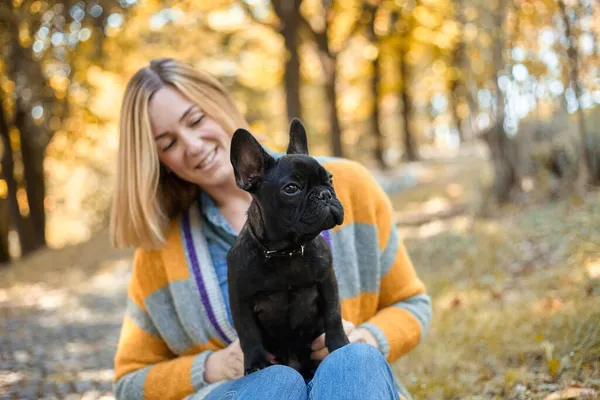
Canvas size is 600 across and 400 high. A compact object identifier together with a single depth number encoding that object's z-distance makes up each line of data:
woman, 2.62
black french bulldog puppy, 1.97
